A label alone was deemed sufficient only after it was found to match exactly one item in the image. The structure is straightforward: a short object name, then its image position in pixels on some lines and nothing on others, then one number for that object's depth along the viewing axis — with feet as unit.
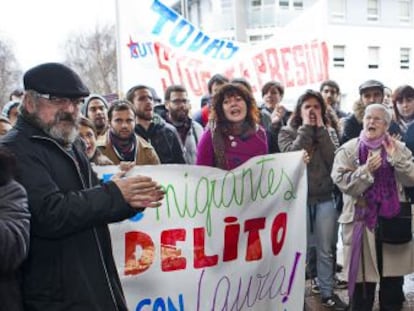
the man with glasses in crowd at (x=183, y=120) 16.17
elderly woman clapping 12.91
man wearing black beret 6.63
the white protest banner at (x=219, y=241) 10.68
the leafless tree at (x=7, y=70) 78.48
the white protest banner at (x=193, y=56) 20.79
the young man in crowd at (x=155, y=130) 14.33
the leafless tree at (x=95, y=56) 114.11
